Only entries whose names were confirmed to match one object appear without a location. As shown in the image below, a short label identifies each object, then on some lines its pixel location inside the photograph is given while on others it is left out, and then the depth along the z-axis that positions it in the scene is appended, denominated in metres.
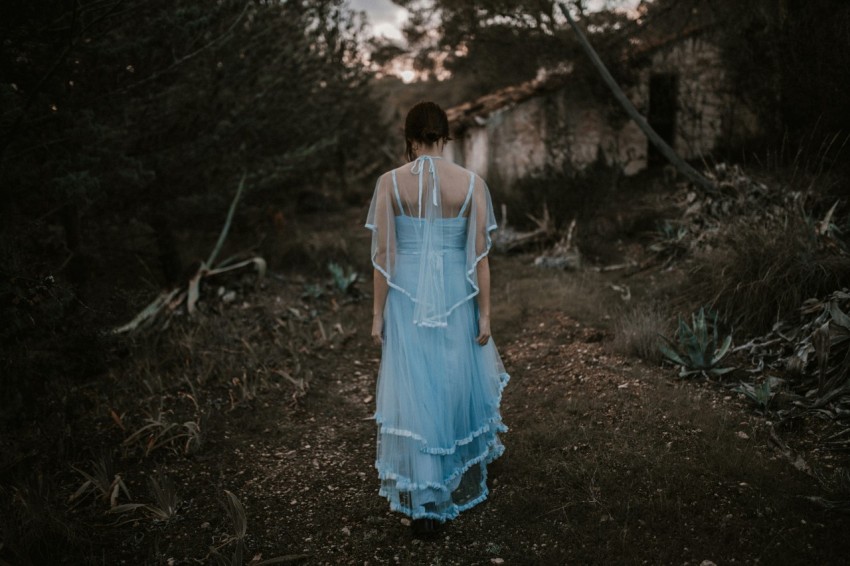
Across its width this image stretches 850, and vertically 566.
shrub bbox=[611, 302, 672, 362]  4.69
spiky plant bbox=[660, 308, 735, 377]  4.24
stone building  11.51
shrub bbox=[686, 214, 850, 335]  4.50
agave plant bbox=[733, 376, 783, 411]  3.62
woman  2.76
